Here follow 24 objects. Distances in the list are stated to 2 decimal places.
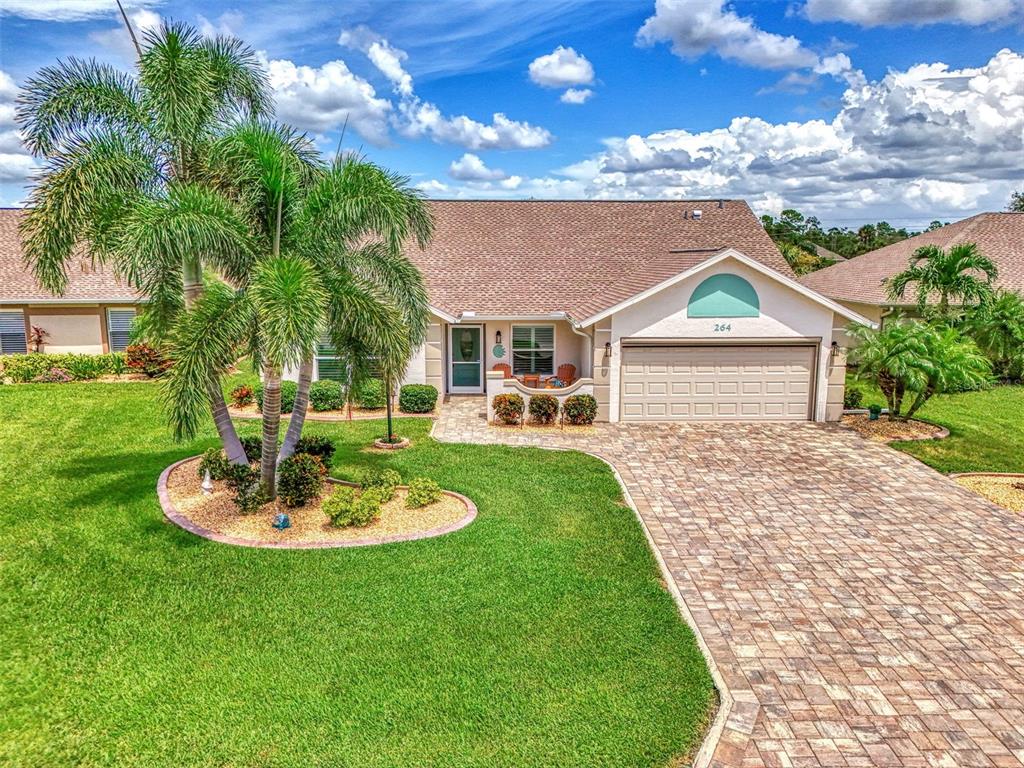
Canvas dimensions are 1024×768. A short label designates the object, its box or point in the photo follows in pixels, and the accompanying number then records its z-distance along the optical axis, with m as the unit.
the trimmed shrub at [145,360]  23.72
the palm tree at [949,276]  19.00
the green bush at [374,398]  17.31
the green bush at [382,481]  12.18
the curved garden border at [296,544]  10.37
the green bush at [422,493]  11.89
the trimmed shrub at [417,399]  19.30
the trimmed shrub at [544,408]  18.27
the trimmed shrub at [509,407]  18.06
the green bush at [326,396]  19.33
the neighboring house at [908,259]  26.16
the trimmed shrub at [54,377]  22.97
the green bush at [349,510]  11.00
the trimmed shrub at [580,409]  18.17
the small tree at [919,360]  16.41
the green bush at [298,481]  11.66
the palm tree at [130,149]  10.47
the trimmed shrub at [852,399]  20.20
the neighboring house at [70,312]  23.88
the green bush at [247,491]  11.52
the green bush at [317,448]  12.94
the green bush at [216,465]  12.33
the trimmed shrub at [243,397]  19.61
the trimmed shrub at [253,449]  13.20
